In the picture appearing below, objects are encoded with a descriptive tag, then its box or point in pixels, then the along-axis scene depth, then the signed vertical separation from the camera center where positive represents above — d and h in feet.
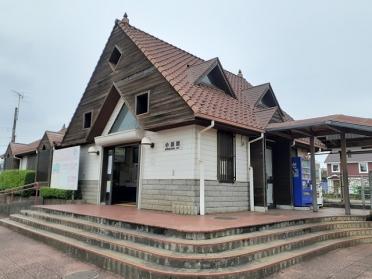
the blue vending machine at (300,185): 36.35 -0.26
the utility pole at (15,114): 96.19 +23.63
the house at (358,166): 113.29 +7.08
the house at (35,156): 51.24 +5.70
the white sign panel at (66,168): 39.96 +1.89
